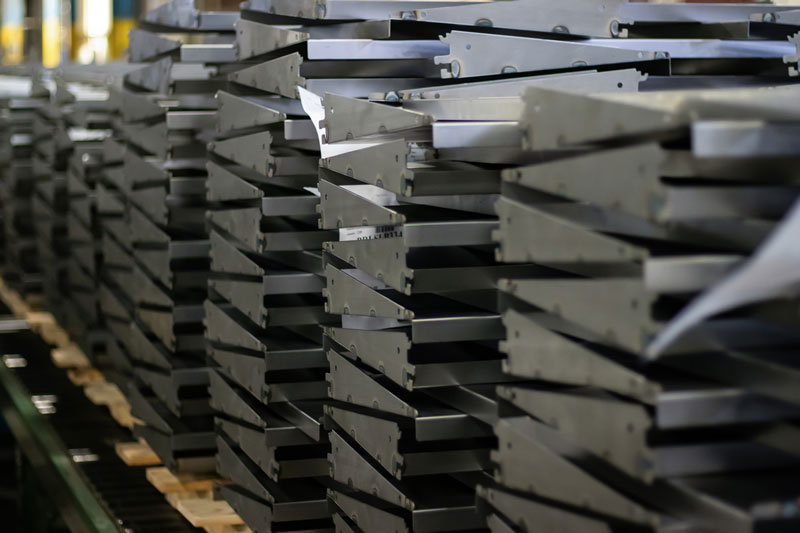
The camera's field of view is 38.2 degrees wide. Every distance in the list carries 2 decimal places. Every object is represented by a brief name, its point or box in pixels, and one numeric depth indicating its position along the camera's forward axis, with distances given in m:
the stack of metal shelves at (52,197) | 7.16
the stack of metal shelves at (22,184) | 8.43
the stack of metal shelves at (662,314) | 1.65
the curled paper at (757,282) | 1.51
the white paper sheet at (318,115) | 3.04
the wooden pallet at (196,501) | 3.80
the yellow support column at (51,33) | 21.09
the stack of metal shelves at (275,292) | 3.39
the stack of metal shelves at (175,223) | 4.40
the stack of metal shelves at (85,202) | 6.29
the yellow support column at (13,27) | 23.78
